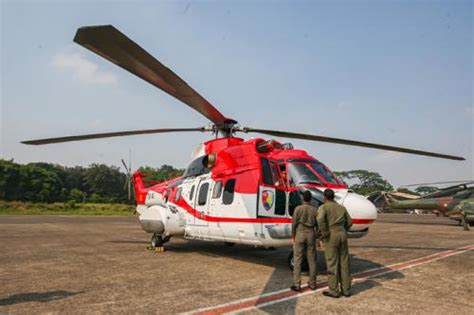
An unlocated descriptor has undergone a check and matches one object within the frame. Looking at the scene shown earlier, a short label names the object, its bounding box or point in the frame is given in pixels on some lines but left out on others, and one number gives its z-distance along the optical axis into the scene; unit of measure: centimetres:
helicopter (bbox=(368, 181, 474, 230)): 2494
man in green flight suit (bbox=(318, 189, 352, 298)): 563
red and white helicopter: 632
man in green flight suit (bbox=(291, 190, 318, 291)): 613
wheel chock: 1094
